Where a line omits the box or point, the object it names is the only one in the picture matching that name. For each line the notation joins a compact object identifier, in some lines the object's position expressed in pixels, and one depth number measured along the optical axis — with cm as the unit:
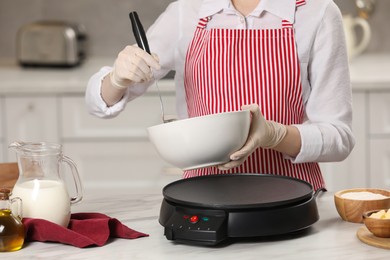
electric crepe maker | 210
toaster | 436
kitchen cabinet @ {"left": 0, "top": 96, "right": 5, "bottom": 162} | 396
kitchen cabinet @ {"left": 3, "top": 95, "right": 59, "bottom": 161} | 393
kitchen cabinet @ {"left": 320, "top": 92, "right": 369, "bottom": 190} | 388
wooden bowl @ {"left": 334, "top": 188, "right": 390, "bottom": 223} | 224
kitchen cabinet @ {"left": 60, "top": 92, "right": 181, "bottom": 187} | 394
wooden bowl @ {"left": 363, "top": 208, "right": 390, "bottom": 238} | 209
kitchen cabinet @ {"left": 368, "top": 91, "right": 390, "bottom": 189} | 387
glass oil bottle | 209
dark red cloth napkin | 214
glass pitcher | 216
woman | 264
